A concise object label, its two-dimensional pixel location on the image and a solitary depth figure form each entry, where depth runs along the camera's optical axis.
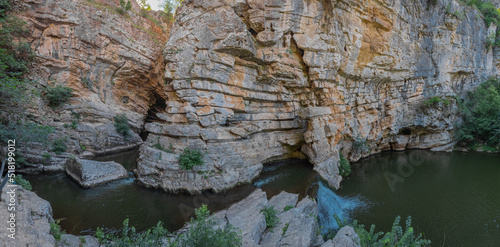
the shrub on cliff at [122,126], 17.12
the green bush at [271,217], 6.88
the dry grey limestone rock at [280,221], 6.06
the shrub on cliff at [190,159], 10.39
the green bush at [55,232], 4.35
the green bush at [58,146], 12.91
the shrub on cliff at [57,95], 14.48
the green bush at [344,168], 13.84
